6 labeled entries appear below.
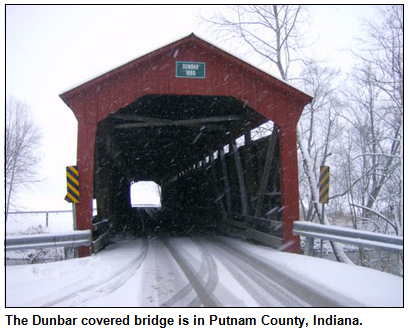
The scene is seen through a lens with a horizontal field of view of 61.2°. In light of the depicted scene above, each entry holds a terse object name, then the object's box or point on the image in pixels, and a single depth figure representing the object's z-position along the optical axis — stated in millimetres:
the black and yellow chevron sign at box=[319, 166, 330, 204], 7180
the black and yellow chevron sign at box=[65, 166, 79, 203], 7275
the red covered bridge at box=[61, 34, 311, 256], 7594
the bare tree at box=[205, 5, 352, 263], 14305
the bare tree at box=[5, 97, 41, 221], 23406
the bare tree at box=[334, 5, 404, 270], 13477
